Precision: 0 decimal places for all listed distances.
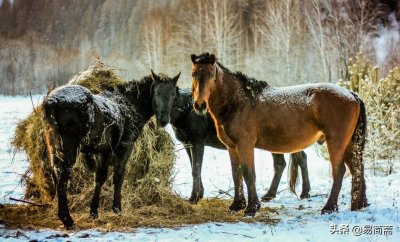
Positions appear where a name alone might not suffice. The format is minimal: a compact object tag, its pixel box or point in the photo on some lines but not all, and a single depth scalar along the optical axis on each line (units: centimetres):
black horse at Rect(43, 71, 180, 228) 1005
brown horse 1305
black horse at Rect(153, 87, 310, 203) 1654
